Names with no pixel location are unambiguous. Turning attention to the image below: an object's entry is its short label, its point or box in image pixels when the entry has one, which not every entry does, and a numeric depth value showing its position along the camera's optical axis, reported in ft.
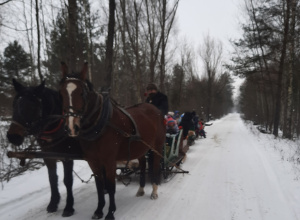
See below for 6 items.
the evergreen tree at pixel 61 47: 58.03
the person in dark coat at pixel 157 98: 18.48
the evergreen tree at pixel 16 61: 80.79
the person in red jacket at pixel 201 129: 47.96
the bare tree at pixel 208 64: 111.96
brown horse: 9.62
